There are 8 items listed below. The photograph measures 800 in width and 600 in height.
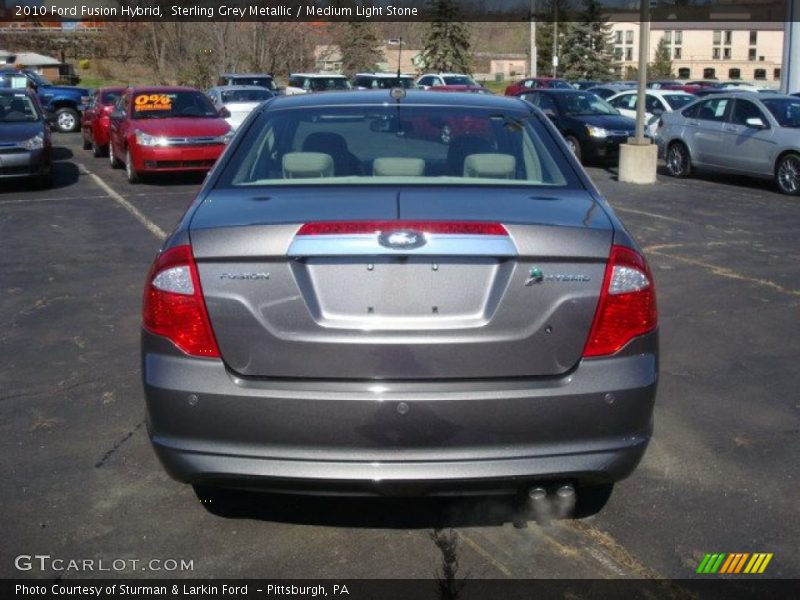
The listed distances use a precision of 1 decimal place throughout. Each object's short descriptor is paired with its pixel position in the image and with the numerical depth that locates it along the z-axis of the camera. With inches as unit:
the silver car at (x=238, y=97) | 900.0
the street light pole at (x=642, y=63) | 660.7
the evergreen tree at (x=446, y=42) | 2454.5
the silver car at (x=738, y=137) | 607.8
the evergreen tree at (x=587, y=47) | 2655.0
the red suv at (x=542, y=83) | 1323.8
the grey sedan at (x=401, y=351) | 132.0
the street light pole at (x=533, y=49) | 1884.1
